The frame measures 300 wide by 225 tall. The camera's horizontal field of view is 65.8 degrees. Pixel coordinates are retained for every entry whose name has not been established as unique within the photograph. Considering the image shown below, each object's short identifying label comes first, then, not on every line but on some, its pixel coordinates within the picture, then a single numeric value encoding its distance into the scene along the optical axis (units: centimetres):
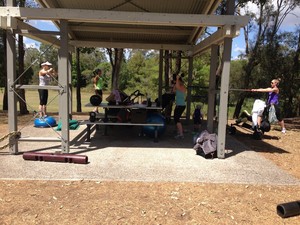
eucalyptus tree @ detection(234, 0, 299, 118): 1301
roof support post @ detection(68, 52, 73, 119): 735
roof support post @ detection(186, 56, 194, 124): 806
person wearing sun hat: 657
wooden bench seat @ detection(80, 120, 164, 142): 539
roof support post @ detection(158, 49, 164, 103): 824
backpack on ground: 475
